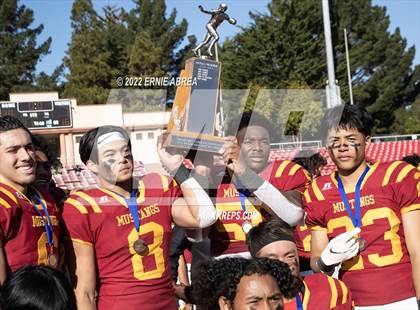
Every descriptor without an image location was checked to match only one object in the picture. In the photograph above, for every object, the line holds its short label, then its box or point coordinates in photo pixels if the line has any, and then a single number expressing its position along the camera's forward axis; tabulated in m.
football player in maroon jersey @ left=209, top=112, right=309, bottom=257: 3.47
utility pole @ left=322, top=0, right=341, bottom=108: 11.09
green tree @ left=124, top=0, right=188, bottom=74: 33.50
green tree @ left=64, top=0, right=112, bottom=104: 30.12
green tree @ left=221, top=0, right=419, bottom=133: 31.39
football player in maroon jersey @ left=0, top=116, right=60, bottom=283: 2.58
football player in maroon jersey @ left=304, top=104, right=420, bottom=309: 2.87
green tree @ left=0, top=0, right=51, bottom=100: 33.94
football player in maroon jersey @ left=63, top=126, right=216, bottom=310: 2.84
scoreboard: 17.77
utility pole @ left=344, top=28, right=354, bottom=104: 34.16
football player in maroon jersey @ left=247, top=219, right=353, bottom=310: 2.76
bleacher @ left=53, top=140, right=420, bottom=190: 18.41
